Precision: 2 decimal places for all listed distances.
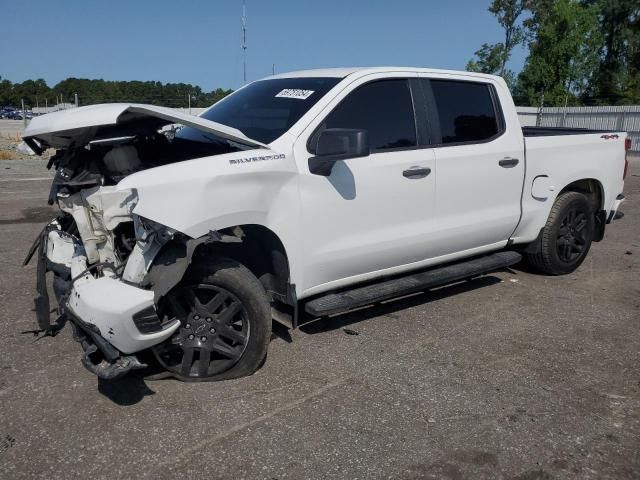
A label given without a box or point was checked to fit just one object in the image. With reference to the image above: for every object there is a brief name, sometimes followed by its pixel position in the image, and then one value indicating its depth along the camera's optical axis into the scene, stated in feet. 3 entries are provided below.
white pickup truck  10.18
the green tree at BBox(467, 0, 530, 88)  144.56
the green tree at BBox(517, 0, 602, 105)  141.79
